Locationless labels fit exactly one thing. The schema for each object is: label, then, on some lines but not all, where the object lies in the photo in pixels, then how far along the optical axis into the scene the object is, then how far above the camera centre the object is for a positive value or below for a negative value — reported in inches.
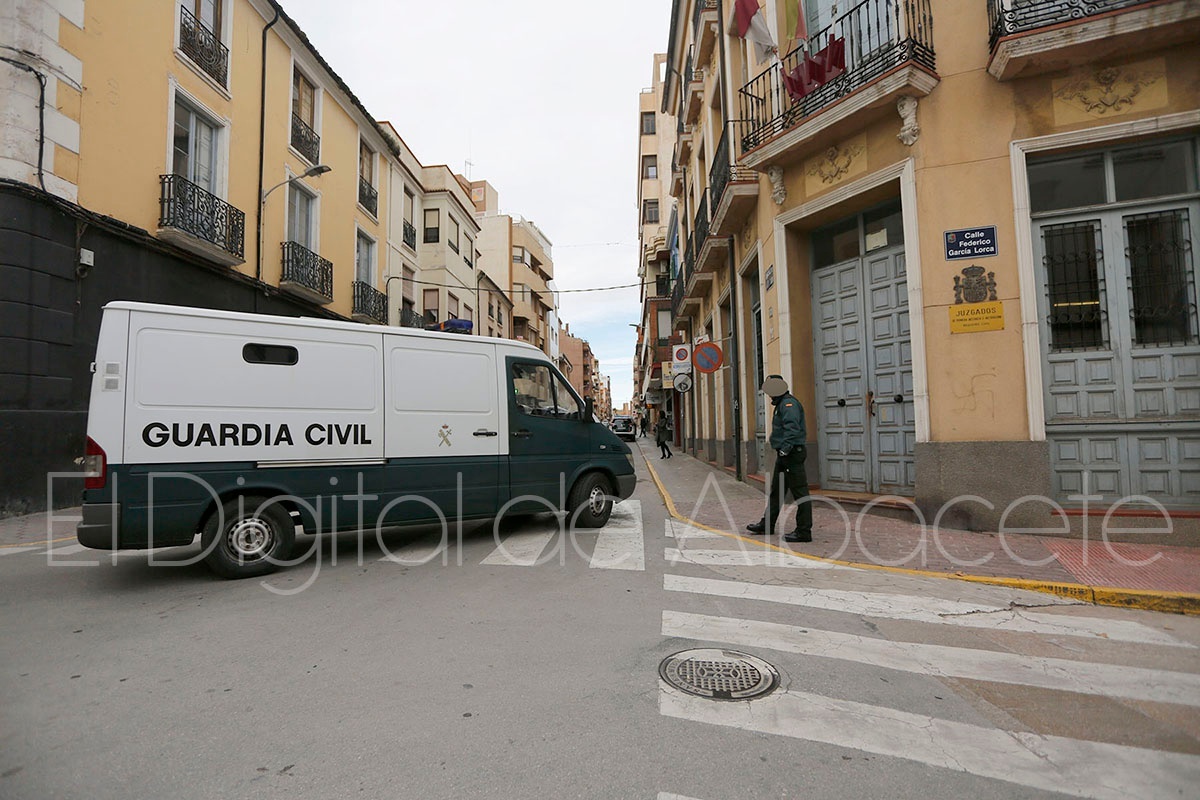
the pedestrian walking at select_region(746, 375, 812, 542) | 269.9 -12.0
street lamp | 565.6 +237.0
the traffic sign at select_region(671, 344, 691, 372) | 616.1 +76.1
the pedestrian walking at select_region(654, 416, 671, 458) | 935.7 -8.4
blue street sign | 285.6 +87.6
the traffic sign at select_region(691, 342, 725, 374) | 474.0 +58.6
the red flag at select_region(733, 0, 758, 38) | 400.8 +281.0
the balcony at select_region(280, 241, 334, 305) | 623.2 +179.2
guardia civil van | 194.4 +2.4
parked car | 1443.0 +13.7
